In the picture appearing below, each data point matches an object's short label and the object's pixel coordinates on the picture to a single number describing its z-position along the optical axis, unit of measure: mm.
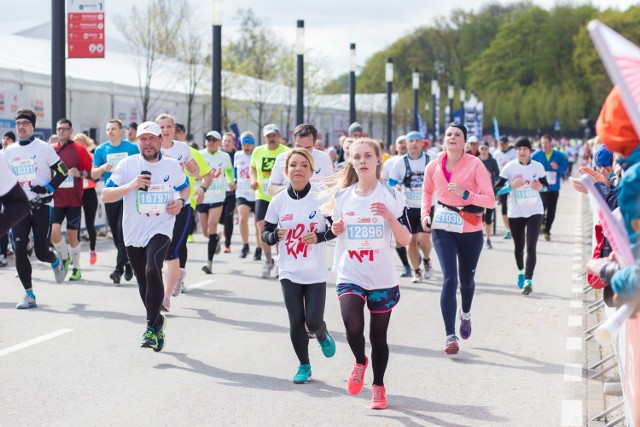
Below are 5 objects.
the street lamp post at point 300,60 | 23875
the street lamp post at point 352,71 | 29172
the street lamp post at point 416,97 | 40562
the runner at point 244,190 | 15854
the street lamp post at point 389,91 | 33125
